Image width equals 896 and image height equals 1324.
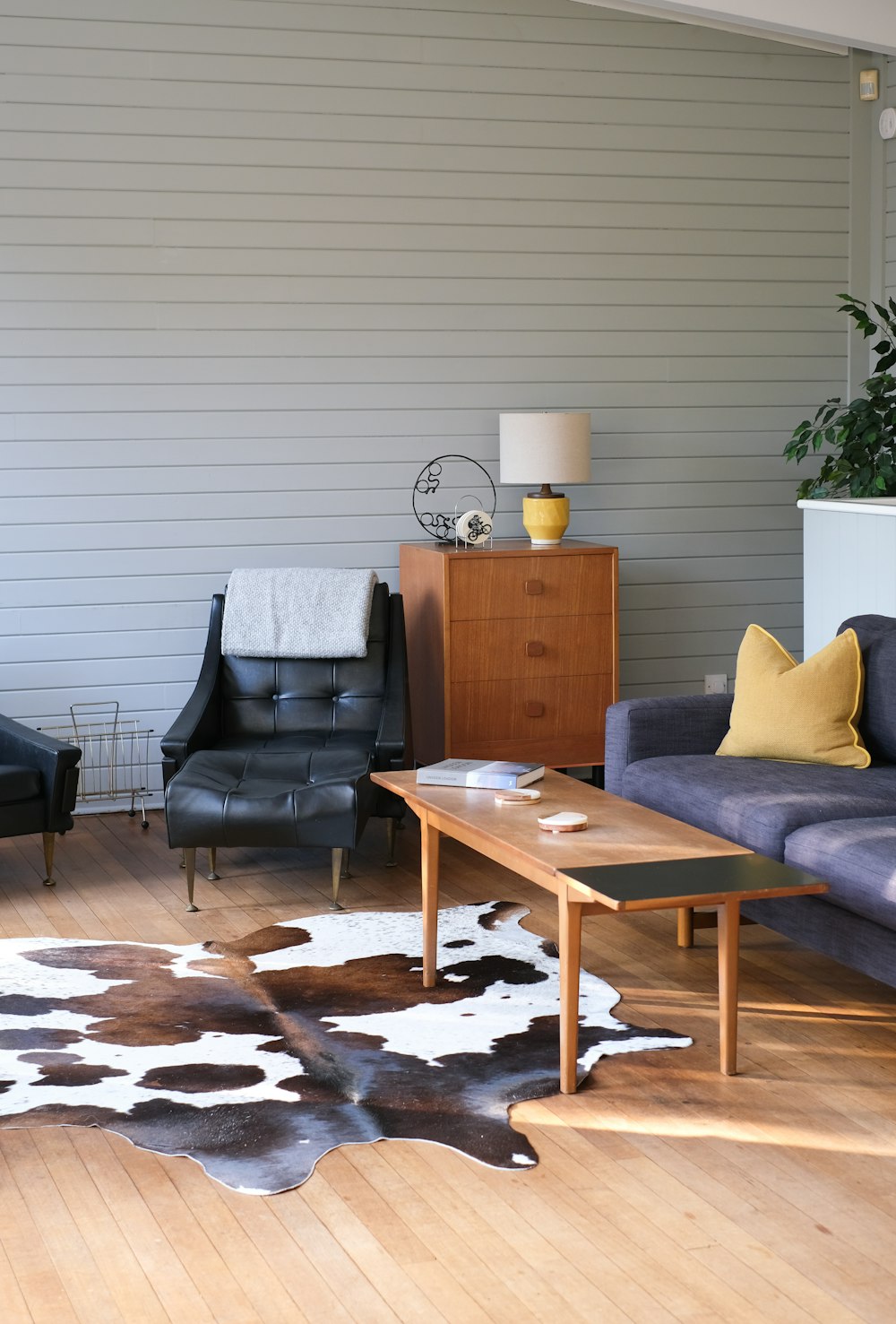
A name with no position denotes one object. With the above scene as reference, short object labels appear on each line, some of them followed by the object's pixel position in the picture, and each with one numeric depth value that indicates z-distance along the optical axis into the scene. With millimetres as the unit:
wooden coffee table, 2943
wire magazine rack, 5742
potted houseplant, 5684
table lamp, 5621
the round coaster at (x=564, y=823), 3359
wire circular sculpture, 6043
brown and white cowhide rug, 2947
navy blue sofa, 3346
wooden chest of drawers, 5488
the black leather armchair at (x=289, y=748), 4441
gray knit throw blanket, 5312
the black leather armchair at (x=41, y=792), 4648
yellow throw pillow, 4289
